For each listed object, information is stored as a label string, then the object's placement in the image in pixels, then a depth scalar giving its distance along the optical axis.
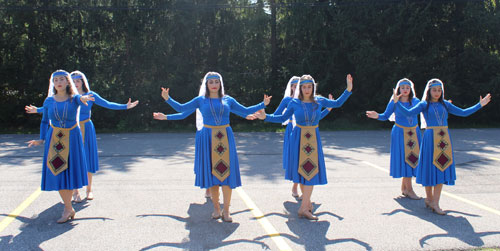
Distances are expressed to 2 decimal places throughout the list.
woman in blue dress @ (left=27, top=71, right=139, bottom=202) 6.23
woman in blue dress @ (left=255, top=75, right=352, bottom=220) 5.35
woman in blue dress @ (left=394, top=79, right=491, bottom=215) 5.61
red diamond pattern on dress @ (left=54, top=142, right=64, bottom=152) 5.20
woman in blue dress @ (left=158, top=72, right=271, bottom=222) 5.28
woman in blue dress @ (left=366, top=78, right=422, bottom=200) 6.44
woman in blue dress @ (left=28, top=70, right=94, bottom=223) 5.16
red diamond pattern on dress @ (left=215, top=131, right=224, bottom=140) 5.29
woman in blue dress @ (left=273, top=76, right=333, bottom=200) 6.48
